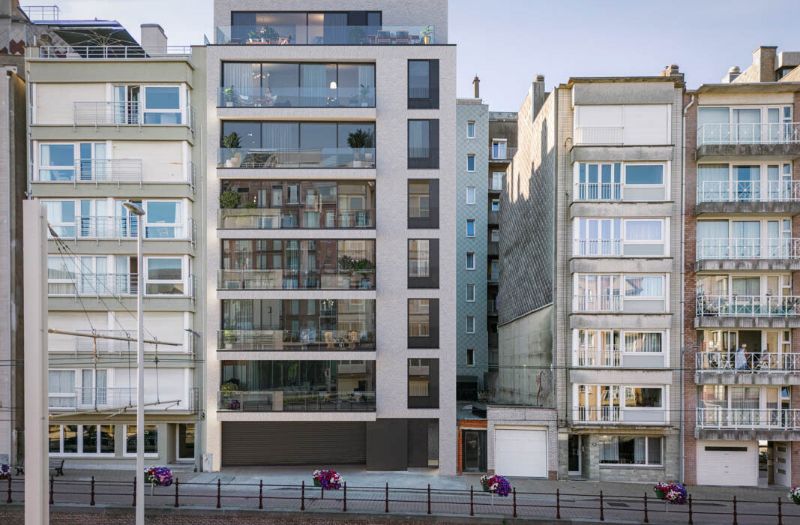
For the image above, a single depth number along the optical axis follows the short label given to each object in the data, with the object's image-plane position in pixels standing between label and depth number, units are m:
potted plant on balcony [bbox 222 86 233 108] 29.69
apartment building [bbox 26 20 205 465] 29.20
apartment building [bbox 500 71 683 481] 28.11
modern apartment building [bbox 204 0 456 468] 29.22
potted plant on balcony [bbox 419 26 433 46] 30.45
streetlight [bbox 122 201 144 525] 16.42
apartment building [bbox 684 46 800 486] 27.77
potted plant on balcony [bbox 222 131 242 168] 29.70
